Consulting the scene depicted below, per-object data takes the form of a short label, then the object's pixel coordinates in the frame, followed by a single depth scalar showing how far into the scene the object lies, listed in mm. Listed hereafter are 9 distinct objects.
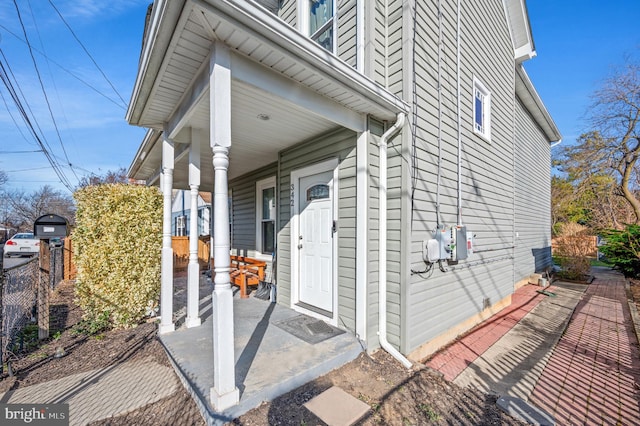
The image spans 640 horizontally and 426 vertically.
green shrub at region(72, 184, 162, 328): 3674
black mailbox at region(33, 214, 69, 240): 3523
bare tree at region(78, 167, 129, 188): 19062
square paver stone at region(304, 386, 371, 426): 2115
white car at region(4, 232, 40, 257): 13047
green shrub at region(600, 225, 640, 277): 8633
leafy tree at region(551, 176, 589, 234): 19831
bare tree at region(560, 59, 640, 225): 11633
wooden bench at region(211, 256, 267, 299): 4988
